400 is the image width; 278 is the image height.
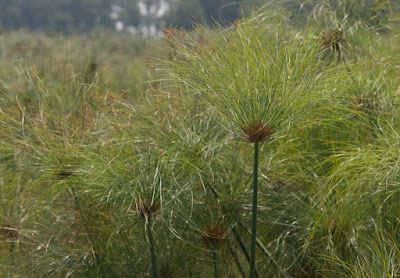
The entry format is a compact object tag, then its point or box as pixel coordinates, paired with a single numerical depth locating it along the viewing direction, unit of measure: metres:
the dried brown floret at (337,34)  2.29
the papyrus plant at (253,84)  1.39
